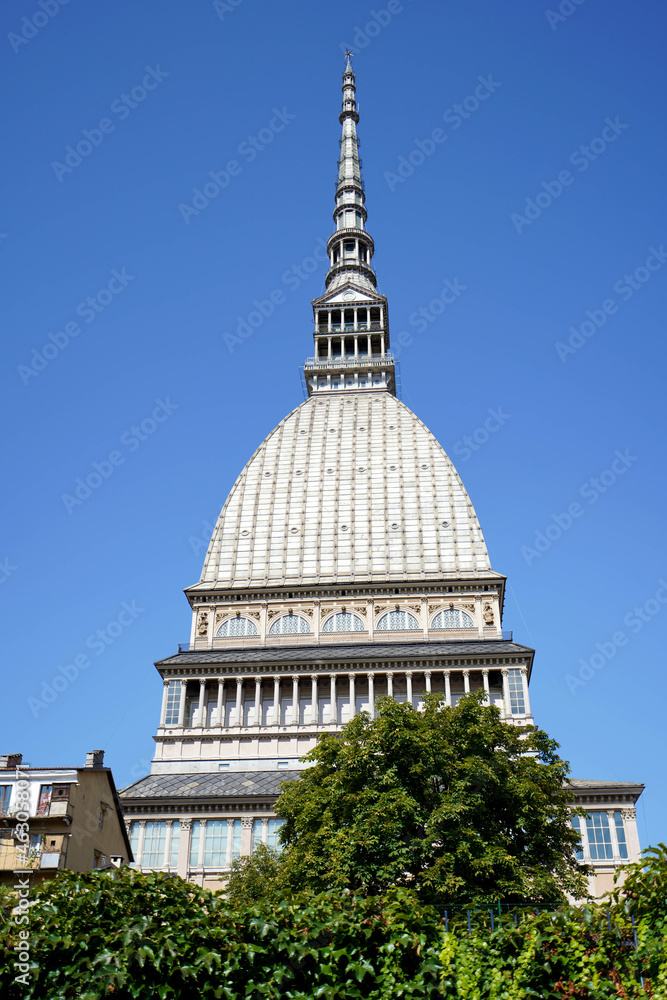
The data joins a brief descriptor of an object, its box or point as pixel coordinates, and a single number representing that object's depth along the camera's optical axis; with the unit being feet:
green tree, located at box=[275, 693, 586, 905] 107.45
